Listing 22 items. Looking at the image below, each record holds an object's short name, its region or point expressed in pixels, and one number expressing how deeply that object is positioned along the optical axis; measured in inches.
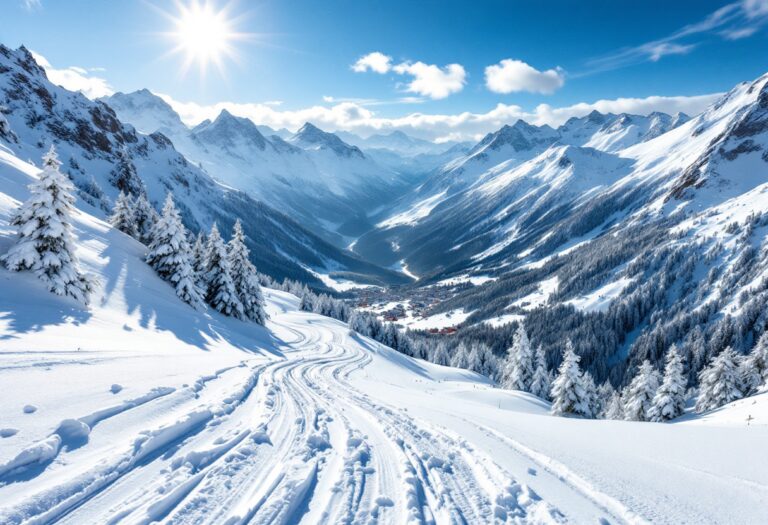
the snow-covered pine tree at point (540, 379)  2206.1
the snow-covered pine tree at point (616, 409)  2110.0
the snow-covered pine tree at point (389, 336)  3015.0
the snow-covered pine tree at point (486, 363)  3270.7
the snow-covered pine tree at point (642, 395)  1747.0
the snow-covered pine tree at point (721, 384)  1608.0
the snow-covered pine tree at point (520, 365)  2105.1
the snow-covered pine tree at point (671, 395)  1573.6
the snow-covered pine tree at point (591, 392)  1755.7
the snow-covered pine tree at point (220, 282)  1451.8
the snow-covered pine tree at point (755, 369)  1641.2
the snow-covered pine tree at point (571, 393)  1569.9
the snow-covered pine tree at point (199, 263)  1416.1
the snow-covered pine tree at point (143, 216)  1928.5
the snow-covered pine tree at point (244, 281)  1587.1
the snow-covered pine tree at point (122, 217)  1734.7
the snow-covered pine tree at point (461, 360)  3211.1
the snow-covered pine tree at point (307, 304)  3087.8
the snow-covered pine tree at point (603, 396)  2423.7
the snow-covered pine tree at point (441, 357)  3357.0
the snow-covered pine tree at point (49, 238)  734.5
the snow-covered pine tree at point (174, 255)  1278.3
